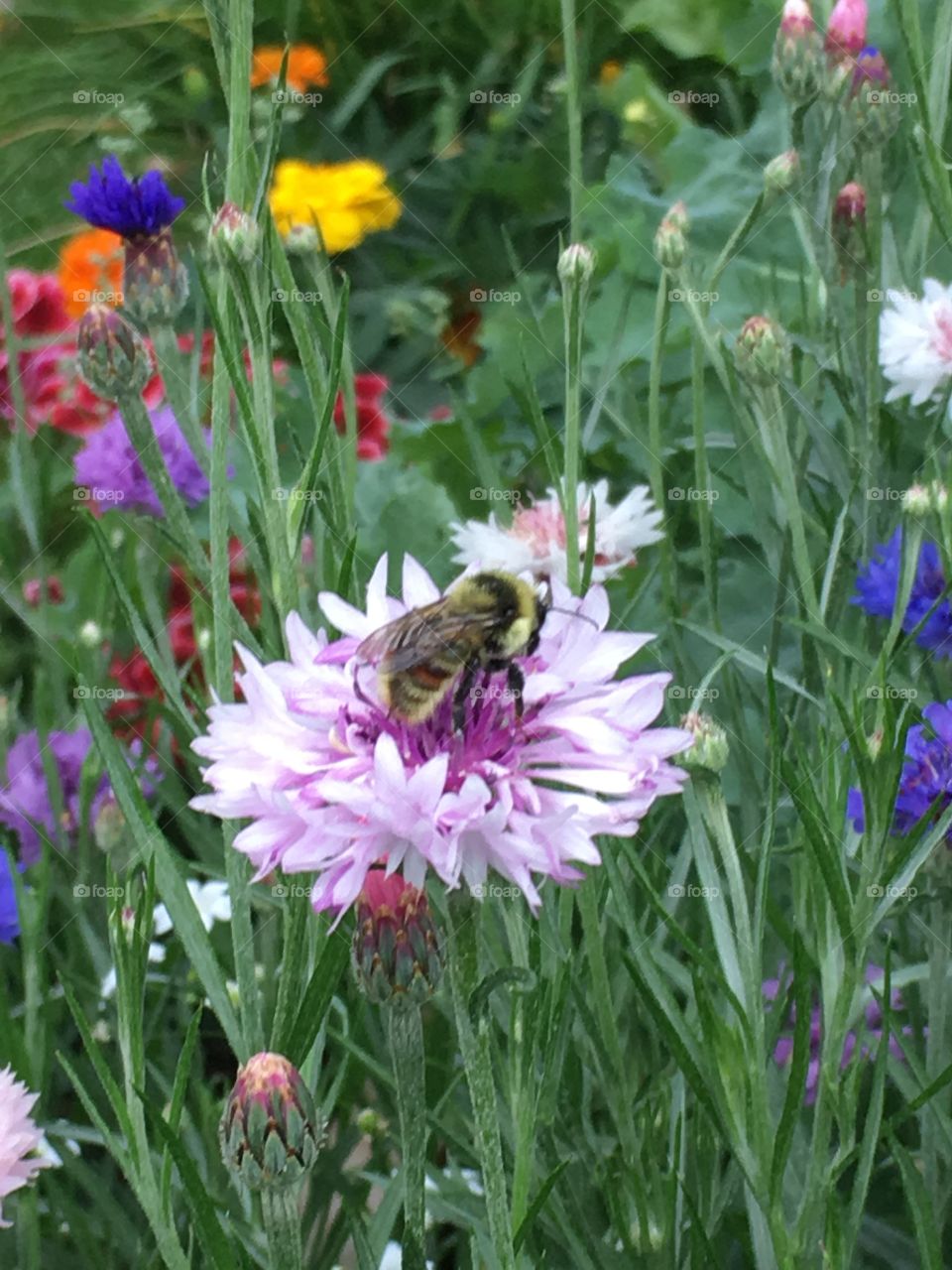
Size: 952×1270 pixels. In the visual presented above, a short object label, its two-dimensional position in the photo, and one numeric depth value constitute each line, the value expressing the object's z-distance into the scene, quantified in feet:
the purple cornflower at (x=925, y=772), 1.78
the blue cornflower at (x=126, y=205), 2.12
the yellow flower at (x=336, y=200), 4.52
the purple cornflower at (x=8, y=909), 2.06
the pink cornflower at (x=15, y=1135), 1.48
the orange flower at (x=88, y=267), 4.13
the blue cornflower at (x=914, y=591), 2.11
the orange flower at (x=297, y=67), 5.13
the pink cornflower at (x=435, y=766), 1.21
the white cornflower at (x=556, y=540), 2.35
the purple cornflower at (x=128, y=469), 2.83
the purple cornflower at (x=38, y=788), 2.51
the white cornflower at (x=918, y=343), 2.25
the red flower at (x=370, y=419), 3.82
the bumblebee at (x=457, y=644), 1.36
